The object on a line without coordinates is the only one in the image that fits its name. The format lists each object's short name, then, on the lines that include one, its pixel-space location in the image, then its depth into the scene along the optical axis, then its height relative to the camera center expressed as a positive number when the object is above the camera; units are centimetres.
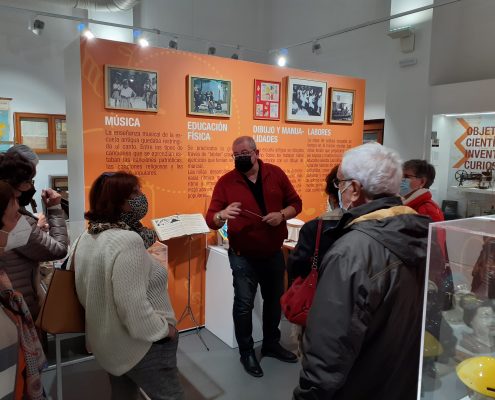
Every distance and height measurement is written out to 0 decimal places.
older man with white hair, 118 -41
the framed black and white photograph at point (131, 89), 308 +44
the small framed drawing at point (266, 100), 380 +47
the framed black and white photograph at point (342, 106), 429 +48
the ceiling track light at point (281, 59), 461 +102
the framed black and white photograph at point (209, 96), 345 +44
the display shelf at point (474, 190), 445 -38
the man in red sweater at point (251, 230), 297 -57
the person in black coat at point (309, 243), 138 -31
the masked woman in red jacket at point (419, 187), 284 -25
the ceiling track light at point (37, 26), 480 +137
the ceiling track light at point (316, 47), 579 +145
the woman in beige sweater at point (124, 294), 167 -61
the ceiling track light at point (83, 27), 440 +127
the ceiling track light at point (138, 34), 493 +136
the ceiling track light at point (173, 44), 568 +143
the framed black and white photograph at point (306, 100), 398 +50
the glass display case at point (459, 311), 129 -52
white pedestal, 337 -127
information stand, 326 -64
